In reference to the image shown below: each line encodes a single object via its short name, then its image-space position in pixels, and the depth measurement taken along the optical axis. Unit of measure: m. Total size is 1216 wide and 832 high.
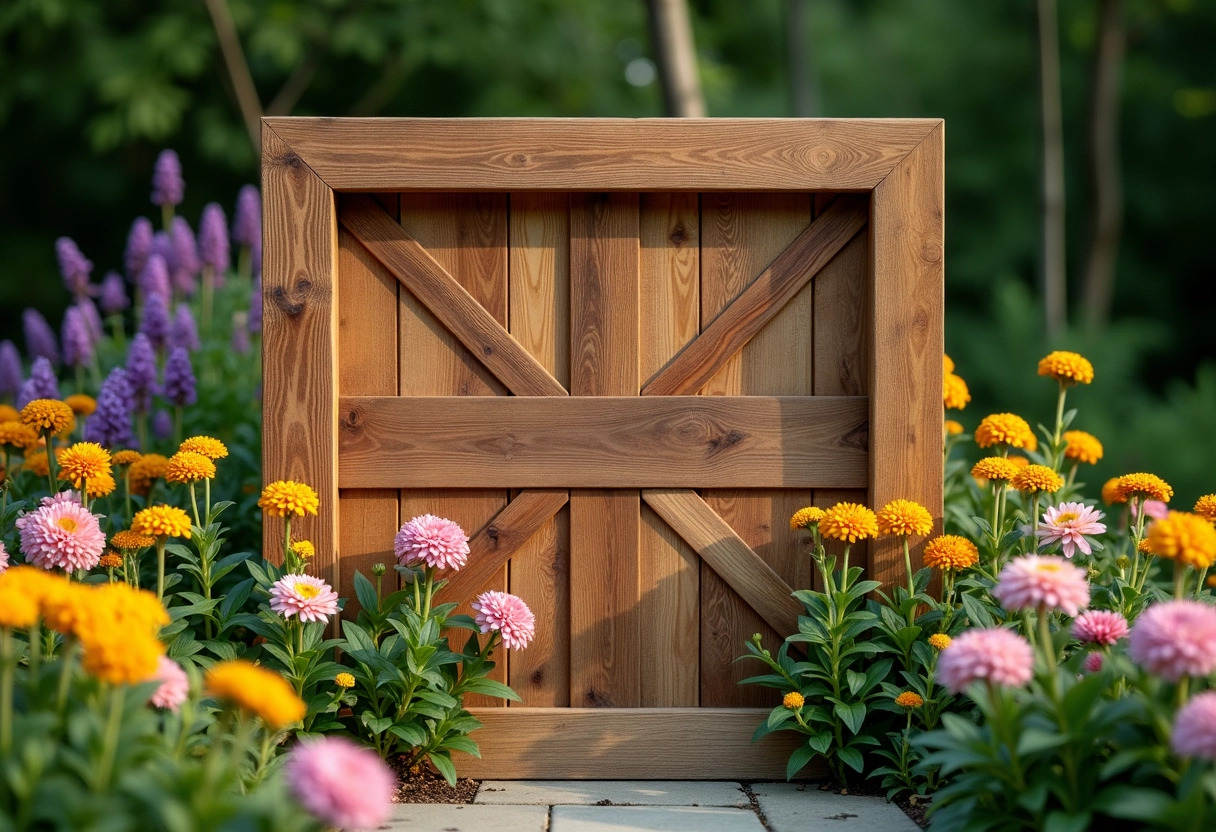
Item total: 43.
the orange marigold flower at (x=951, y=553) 2.77
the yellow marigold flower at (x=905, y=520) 2.79
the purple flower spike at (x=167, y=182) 4.62
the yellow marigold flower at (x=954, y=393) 3.46
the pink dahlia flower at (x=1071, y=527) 2.77
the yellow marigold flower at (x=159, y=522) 2.51
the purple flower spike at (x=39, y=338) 4.50
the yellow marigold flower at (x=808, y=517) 2.81
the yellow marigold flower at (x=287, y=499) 2.69
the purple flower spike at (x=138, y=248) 4.59
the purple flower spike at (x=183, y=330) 4.10
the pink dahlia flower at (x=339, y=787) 1.44
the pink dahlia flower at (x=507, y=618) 2.68
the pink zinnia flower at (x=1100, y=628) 2.34
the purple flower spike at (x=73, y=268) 4.44
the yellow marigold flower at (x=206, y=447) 2.82
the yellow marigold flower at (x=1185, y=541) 2.08
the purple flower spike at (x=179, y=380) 3.49
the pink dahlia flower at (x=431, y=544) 2.70
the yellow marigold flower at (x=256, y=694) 1.57
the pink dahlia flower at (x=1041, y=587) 2.02
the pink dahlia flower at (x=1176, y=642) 1.81
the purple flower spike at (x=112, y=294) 4.63
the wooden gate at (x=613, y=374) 2.96
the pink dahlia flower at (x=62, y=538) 2.45
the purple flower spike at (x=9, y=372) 4.27
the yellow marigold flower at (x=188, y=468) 2.71
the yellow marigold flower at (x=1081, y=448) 3.29
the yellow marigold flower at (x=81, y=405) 3.63
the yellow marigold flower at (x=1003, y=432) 3.04
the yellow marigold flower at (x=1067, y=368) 3.11
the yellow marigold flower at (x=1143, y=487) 2.88
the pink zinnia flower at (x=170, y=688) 1.98
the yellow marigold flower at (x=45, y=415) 2.92
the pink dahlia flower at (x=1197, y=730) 1.70
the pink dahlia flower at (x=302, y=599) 2.56
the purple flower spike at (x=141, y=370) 3.53
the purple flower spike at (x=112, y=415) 3.51
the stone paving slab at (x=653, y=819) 2.48
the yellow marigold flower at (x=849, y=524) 2.75
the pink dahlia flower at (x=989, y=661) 1.92
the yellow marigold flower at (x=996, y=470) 2.91
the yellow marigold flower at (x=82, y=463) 2.75
